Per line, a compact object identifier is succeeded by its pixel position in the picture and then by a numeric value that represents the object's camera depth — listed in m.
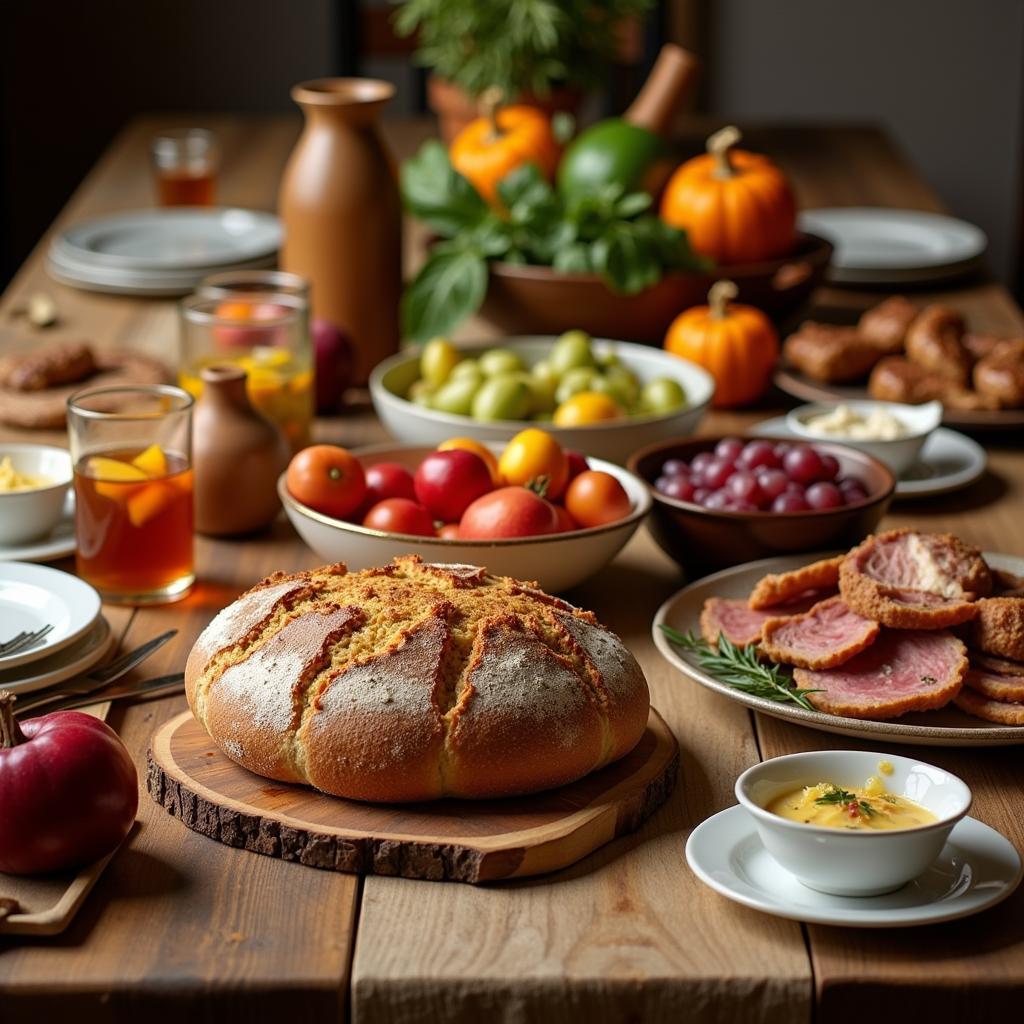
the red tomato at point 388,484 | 1.55
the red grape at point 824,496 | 1.54
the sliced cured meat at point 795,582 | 1.41
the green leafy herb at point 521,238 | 1.96
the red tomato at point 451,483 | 1.51
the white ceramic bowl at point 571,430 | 1.70
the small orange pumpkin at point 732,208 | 2.05
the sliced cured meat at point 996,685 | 1.32
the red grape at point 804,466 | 1.58
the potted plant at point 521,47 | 2.48
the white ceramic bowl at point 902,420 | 1.72
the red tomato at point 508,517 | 1.47
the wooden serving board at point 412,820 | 1.20
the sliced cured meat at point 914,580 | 1.34
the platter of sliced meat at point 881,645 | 1.31
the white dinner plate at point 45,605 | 1.40
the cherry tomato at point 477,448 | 1.55
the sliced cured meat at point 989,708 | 1.31
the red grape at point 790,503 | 1.54
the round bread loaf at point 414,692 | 1.23
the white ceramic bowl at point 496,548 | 1.46
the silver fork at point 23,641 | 1.39
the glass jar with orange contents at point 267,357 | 1.75
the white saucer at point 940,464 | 1.73
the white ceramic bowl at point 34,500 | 1.57
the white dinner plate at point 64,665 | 1.37
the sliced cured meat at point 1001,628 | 1.34
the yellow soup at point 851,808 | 1.18
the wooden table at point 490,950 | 1.14
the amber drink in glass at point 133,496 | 1.51
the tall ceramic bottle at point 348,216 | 1.95
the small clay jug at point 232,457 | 1.63
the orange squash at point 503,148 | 2.29
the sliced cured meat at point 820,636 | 1.34
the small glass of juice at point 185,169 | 2.53
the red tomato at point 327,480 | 1.52
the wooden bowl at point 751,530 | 1.52
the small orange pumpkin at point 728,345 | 1.92
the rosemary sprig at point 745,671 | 1.34
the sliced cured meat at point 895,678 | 1.31
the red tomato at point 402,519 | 1.49
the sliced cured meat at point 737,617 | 1.41
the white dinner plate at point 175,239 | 2.29
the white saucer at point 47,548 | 1.57
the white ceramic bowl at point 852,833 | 1.15
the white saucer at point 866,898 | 1.15
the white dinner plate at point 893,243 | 2.31
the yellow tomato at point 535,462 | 1.53
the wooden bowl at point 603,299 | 1.98
